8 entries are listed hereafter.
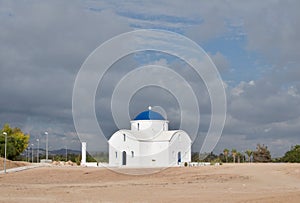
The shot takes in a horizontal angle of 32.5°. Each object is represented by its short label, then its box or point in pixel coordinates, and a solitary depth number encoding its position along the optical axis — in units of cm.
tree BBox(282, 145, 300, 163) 8412
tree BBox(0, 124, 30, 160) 9992
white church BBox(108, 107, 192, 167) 7944
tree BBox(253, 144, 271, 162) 9662
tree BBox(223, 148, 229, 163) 10394
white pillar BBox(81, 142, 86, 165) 8659
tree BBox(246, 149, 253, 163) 9781
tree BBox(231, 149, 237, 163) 10256
